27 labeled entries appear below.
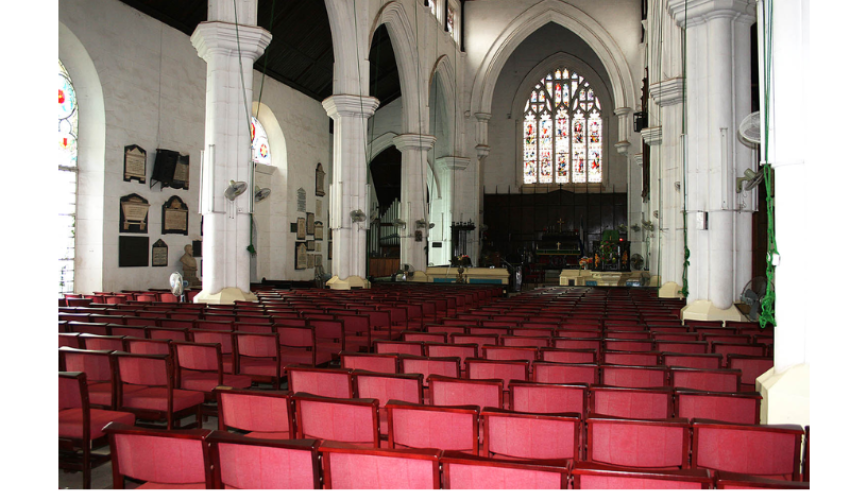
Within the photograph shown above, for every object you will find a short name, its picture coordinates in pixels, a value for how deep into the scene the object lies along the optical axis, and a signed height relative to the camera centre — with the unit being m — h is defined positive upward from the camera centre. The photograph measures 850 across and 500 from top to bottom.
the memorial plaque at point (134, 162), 13.10 +2.33
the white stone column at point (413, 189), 19.14 +2.50
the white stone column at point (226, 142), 9.45 +2.05
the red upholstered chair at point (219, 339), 4.95 -0.71
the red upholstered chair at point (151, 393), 3.63 -0.92
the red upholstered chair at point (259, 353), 4.78 -0.81
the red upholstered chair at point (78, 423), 2.89 -0.93
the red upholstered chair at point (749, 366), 4.30 -0.80
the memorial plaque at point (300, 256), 20.54 +0.17
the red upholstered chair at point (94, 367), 3.78 -0.76
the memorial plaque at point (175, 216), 14.18 +1.14
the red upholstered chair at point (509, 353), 4.43 -0.73
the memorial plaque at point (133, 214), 13.02 +1.10
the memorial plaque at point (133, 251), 12.96 +0.21
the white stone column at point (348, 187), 14.46 +1.96
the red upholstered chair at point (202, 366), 4.27 -0.83
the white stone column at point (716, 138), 7.85 +1.80
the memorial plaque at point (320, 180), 21.92 +3.20
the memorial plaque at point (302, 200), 20.70 +2.26
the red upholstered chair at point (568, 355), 4.23 -0.72
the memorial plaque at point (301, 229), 20.58 +1.18
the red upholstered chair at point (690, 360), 4.30 -0.77
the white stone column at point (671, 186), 12.11 +1.73
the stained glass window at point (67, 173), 12.23 +1.92
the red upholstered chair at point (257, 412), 2.85 -0.80
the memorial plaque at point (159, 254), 13.80 +0.15
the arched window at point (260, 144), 18.97 +4.02
